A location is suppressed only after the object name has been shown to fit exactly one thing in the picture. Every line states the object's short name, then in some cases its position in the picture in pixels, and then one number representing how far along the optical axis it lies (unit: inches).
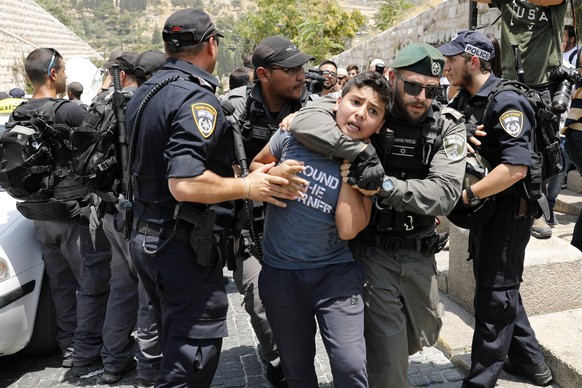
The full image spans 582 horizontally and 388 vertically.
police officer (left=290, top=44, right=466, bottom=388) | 101.3
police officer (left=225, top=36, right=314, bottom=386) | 139.2
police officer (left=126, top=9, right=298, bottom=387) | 100.4
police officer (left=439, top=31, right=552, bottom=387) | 122.6
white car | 149.3
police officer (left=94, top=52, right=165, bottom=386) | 145.6
